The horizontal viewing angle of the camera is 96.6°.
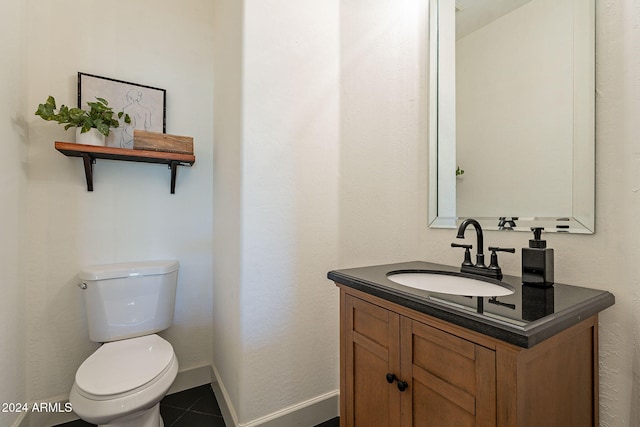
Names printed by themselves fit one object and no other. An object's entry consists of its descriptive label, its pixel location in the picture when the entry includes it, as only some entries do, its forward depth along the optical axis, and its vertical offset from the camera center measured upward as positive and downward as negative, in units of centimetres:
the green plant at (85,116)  135 +47
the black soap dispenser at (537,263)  78 -14
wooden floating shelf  141 +30
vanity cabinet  58 -39
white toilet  107 -66
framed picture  157 +64
